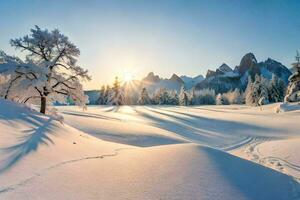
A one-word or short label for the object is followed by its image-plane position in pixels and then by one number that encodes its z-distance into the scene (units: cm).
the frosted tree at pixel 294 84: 2591
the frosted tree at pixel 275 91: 5015
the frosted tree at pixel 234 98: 7434
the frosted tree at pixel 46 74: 1038
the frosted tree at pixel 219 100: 6922
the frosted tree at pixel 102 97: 6092
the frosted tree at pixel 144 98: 6300
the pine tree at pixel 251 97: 4534
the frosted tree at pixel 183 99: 6342
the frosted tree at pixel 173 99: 6311
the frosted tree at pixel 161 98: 6235
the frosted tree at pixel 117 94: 5173
